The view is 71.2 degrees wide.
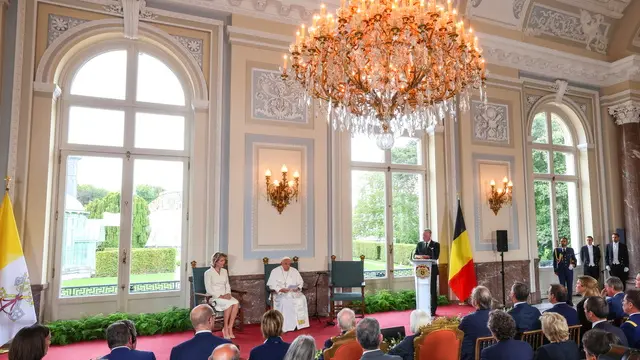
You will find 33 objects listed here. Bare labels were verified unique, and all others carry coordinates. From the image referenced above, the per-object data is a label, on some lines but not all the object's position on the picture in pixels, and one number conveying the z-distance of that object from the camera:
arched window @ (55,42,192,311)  6.23
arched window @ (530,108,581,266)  9.67
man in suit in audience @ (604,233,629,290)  9.15
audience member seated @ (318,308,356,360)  3.17
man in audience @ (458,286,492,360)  3.40
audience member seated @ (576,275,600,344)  3.97
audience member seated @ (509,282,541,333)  3.62
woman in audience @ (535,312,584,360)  2.73
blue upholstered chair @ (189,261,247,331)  6.09
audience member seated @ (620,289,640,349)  3.23
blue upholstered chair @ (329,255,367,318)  6.77
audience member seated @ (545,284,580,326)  3.72
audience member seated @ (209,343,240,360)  2.19
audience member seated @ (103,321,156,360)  2.56
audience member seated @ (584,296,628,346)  3.12
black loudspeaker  7.93
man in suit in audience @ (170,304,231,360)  2.73
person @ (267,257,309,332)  6.16
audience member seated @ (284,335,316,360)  2.35
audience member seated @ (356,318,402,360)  2.51
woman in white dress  5.75
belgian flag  7.64
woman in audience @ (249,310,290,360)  2.70
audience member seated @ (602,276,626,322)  4.08
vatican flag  5.03
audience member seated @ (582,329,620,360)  2.38
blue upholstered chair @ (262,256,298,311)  6.33
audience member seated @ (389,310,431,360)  3.05
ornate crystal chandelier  4.34
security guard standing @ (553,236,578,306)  8.63
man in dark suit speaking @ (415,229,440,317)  7.11
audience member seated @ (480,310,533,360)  2.75
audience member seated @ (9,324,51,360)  2.20
